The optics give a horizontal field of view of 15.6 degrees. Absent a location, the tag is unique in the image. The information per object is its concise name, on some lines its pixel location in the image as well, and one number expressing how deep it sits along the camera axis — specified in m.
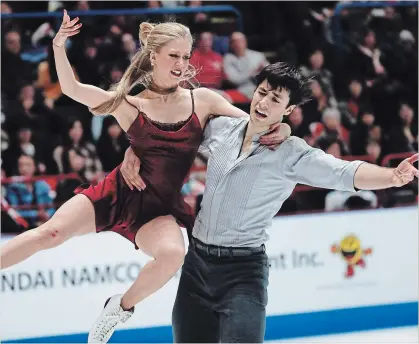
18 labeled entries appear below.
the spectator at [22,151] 11.10
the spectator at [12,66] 11.72
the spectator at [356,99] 13.95
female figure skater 6.43
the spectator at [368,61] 14.31
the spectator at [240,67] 13.08
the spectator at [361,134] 13.12
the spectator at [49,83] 11.91
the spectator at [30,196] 10.39
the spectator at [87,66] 12.06
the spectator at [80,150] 11.04
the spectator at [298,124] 12.59
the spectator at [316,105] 12.98
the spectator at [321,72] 13.70
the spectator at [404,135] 13.38
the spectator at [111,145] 11.49
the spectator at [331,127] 12.81
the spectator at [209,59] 12.58
